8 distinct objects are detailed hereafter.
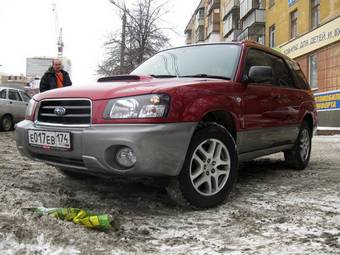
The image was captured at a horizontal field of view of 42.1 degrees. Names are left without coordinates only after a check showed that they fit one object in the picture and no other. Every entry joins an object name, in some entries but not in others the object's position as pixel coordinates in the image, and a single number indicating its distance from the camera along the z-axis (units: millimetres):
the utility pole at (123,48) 21891
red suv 3340
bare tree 22375
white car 13469
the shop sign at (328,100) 17172
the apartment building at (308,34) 17789
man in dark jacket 7781
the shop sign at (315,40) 17766
